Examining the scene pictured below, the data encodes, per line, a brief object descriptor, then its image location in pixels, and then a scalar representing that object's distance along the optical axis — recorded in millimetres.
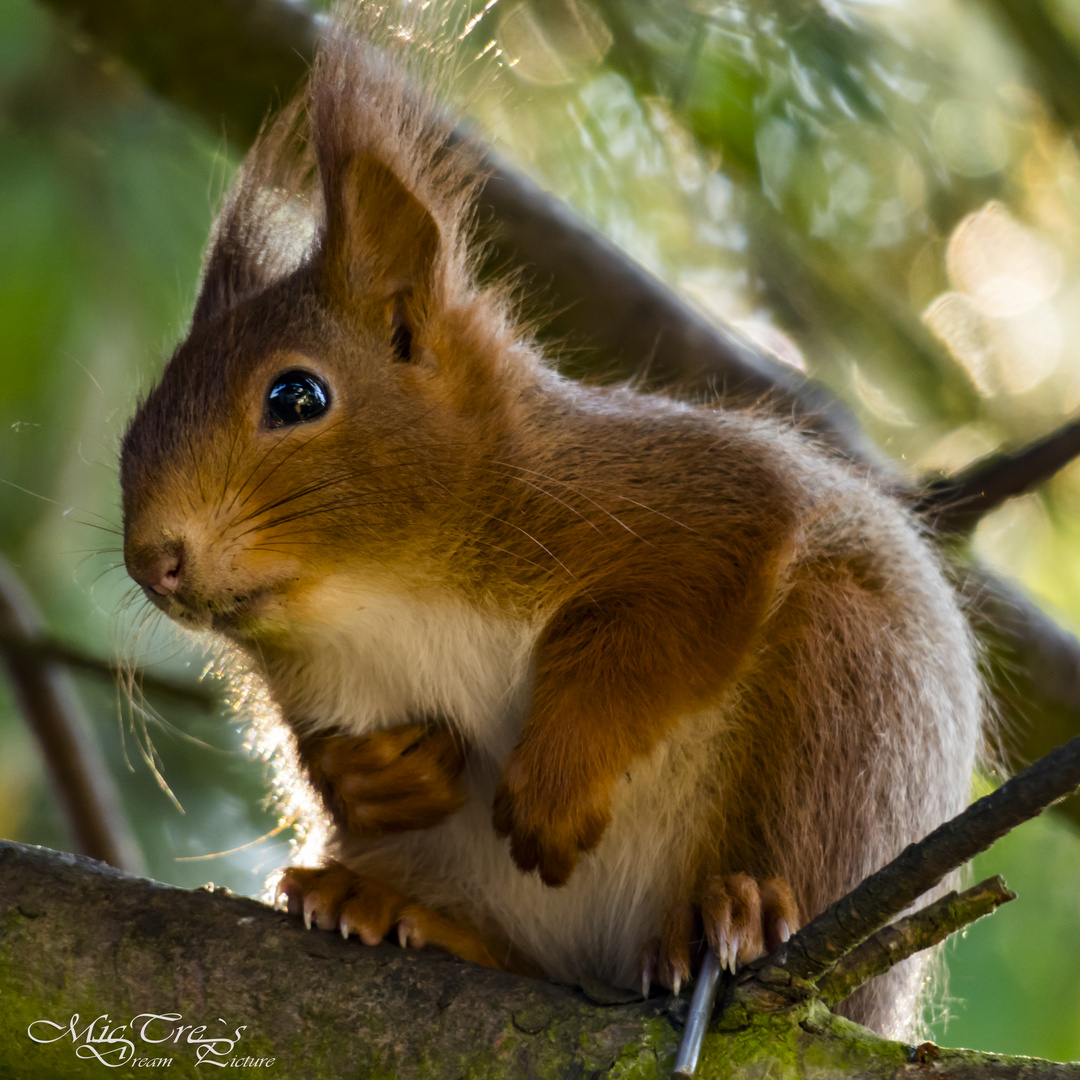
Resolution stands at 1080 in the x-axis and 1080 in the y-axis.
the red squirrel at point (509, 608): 3014
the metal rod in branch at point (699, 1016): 2970
